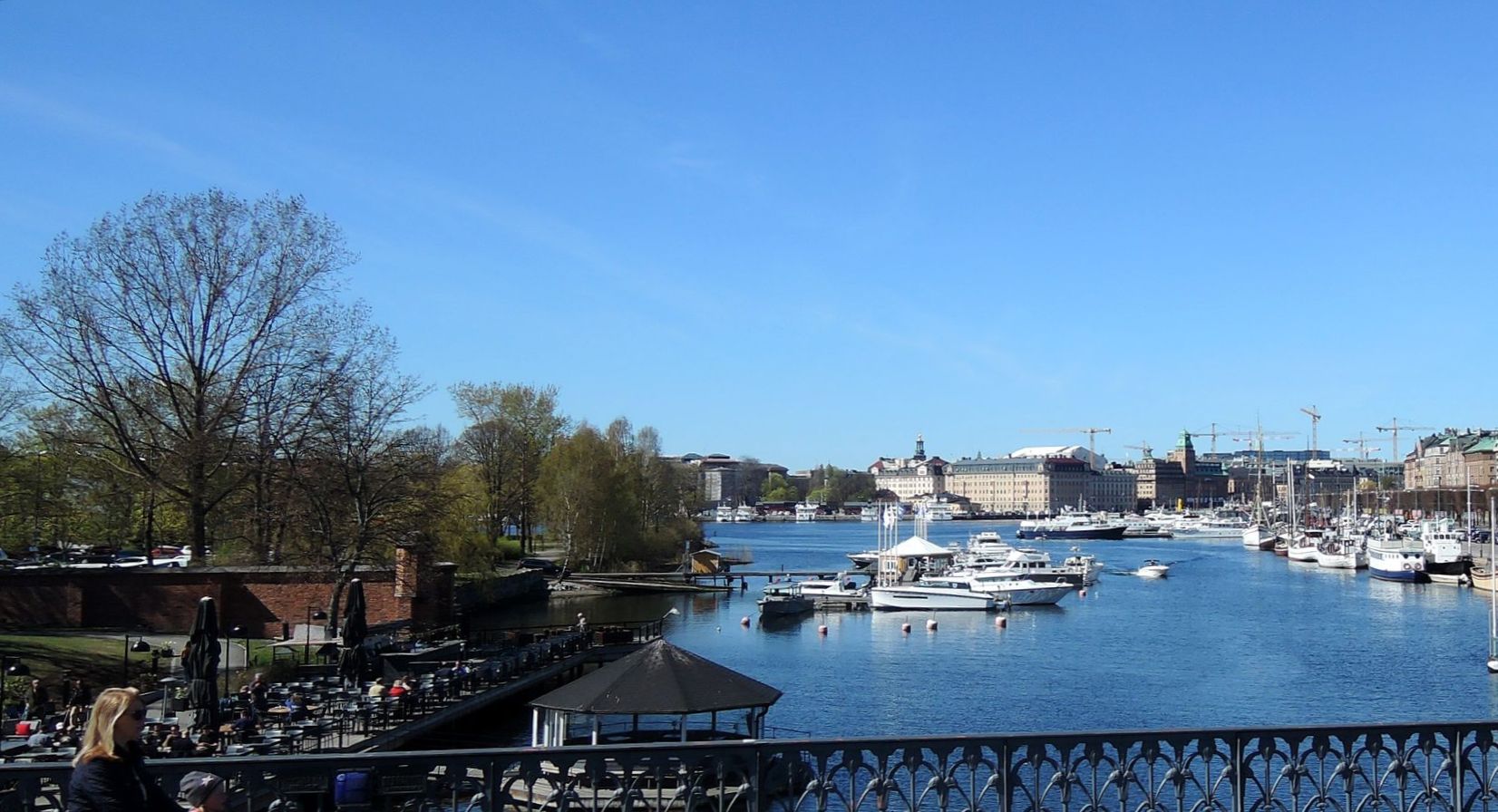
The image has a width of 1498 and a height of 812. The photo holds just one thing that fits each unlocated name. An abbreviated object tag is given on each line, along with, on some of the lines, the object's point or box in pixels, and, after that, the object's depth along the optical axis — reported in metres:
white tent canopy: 88.45
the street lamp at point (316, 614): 45.24
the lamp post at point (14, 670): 29.42
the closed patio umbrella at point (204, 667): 24.36
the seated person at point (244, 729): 24.16
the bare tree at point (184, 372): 41.22
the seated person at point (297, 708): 26.62
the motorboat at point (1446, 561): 92.52
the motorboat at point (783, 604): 68.94
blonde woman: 6.44
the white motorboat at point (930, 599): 73.69
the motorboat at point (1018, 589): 76.25
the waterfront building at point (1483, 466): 194.75
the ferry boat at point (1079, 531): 190.75
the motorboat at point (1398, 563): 92.75
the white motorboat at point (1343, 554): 111.75
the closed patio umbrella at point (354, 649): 30.88
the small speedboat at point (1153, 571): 102.00
